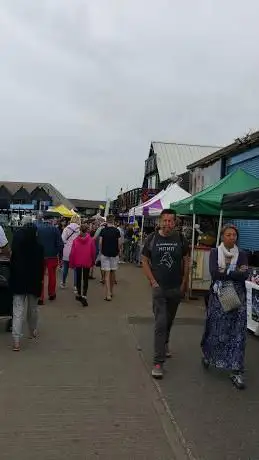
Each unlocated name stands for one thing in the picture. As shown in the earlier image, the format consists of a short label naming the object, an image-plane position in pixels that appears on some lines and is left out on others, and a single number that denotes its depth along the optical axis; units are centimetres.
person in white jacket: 1302
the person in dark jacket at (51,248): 1095
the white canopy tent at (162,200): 1881
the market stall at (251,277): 750
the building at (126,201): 3894
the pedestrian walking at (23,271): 691
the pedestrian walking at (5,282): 755
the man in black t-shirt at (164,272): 601
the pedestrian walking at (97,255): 1452
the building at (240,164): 1545
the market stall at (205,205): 1100
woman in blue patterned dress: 573
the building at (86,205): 8359
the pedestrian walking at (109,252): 1152
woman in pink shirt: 1079
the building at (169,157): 4138
